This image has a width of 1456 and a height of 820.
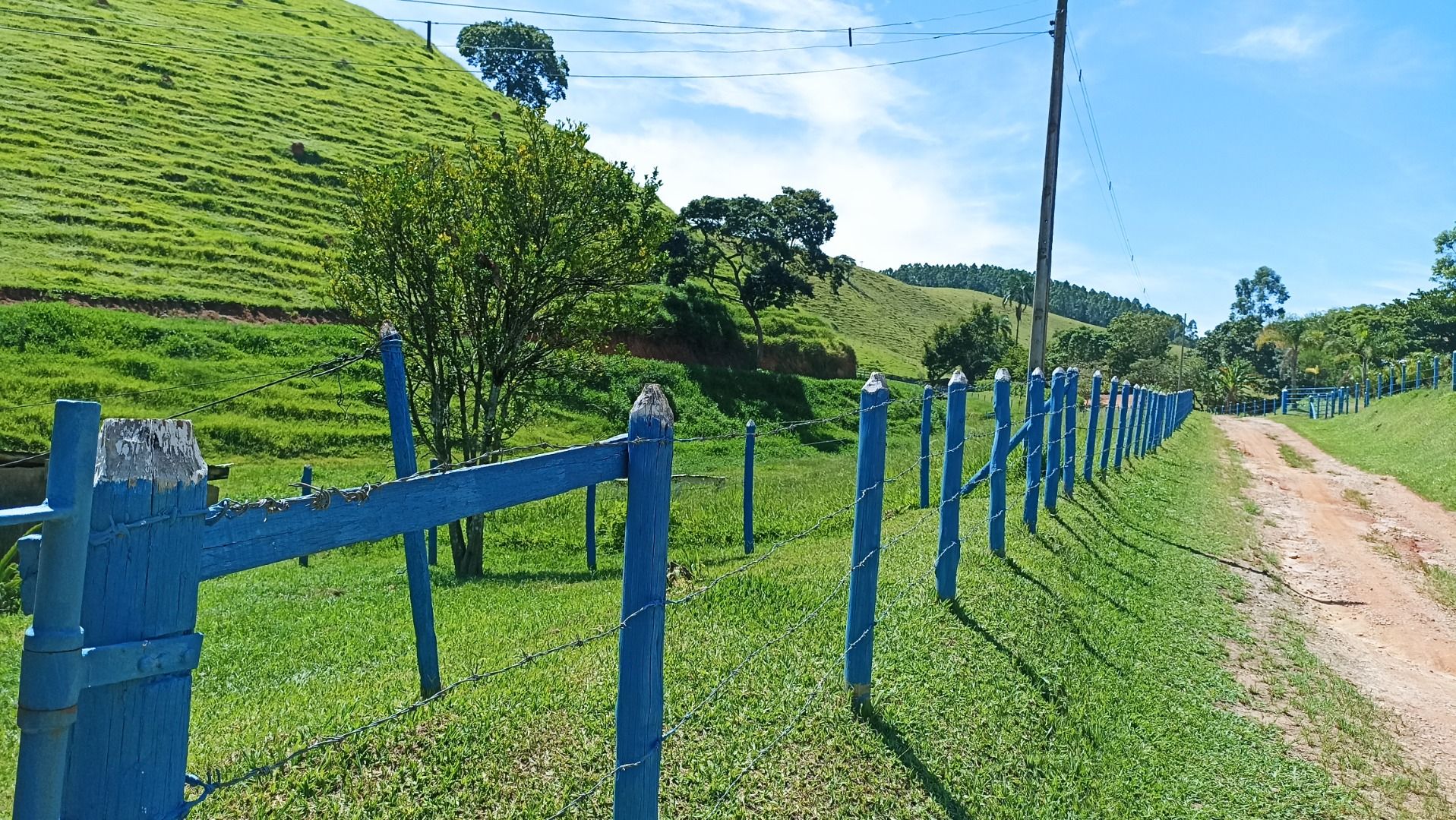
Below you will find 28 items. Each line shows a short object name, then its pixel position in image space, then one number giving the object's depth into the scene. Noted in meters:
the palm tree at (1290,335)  69.31
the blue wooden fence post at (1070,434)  10.44
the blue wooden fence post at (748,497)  12.75
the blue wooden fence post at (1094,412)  12.34
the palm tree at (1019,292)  83.50
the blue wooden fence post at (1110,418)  14.62
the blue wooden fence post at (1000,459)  7.29
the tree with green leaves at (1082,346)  84.06
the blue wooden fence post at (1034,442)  8.48
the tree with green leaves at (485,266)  11.34
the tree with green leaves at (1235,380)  65.94
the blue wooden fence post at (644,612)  2.45
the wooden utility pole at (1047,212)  13.84
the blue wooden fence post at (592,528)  11.96
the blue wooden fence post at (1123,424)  15.69
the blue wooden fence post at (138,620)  1.38
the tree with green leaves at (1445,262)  48.44
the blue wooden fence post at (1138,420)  17.37
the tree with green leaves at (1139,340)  78.38
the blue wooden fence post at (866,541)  4.39
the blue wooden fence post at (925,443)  11.68
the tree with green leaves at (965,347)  55.09
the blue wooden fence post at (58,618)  1.28
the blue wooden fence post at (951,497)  5.98
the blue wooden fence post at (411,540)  5.12
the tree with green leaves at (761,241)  43.19
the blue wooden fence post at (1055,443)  9.87
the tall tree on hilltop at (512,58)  90.19
